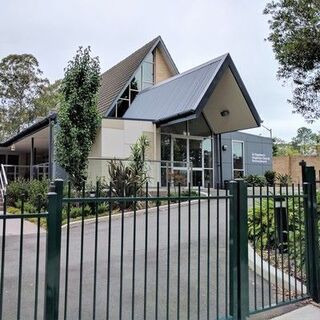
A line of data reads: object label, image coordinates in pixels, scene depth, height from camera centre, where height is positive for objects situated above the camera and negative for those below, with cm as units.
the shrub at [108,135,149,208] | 1043 +19
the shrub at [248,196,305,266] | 525 -101
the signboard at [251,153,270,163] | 2147 +131
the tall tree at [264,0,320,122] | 900 +388
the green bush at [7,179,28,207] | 1233 -49
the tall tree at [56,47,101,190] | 1159 +246
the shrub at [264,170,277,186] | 2031 +6
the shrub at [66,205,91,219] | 889 -102
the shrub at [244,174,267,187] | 1861 -9
